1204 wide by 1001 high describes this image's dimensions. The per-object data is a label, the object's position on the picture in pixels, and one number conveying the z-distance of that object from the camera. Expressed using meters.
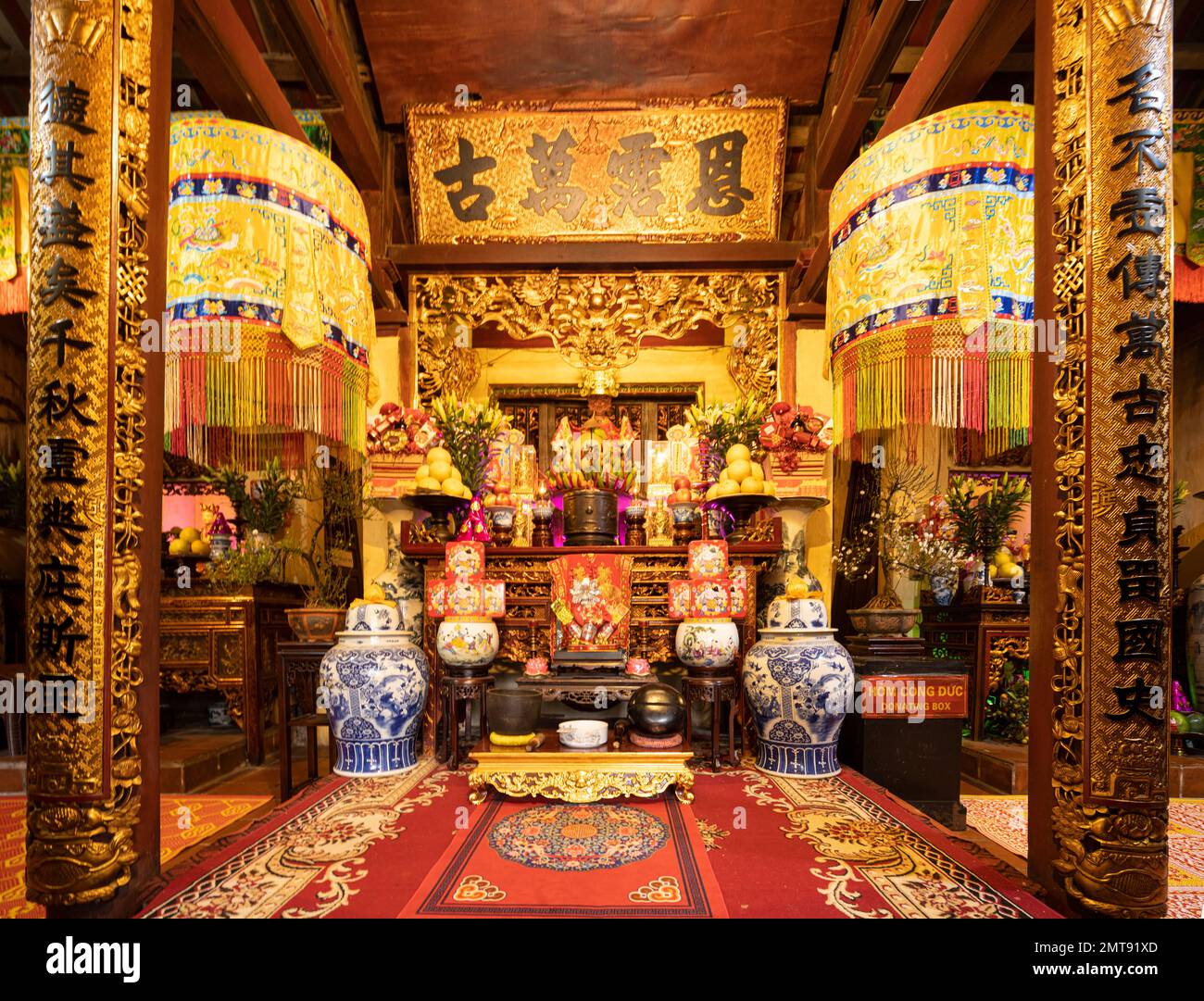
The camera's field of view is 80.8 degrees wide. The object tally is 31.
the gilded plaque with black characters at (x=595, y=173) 4.93
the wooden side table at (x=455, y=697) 3.53
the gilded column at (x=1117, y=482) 1.76
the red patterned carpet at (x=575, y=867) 1.95
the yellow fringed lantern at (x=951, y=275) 2.32
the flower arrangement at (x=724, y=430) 4.46
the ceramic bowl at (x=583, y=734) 3.05
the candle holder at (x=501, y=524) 4.27
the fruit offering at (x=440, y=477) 3.98
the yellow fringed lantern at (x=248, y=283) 2.41
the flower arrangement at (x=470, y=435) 4.36
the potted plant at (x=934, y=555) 4.82
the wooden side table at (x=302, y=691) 3.35
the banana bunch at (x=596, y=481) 4.78
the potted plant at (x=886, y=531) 4.82
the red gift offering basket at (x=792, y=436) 4.23
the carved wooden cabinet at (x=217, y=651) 4.23
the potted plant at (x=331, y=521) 4.94
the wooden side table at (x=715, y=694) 3.48
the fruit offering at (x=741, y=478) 3.88
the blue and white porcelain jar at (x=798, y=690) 3.30
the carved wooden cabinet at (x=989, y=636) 4.37
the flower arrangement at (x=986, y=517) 4.92
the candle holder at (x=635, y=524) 4.41
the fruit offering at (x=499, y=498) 4.33
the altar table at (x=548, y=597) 4.12
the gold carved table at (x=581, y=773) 2.93
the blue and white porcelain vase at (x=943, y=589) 4.83
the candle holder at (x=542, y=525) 4.35
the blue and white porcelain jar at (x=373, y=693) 3.34
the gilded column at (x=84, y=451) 1.80
